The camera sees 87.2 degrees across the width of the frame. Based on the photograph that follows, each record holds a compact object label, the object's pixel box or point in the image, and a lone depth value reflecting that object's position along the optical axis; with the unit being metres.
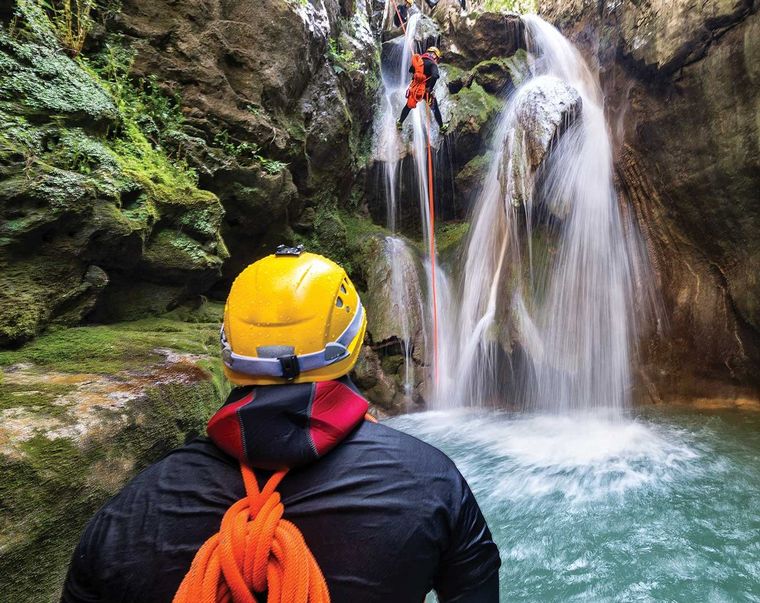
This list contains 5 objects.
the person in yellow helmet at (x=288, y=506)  0.84
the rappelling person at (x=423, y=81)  8.14
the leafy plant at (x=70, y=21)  4.17
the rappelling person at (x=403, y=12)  12.65
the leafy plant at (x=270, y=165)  5.97
